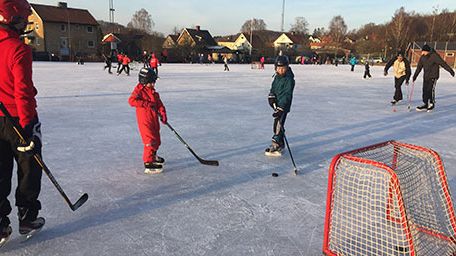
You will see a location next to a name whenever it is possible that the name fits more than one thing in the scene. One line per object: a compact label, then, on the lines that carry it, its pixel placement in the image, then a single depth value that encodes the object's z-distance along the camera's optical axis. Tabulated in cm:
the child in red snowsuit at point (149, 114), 351
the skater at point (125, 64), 1700
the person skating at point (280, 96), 422
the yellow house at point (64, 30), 4519
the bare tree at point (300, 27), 9569
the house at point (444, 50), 4641
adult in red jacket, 194
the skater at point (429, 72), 782
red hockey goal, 215
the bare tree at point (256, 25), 9510
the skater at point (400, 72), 873
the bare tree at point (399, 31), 5381
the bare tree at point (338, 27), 8213
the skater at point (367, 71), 1778
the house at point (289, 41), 7787
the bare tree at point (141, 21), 7419
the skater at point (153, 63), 1678
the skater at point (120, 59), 1714
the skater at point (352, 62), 2691
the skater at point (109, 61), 1818
